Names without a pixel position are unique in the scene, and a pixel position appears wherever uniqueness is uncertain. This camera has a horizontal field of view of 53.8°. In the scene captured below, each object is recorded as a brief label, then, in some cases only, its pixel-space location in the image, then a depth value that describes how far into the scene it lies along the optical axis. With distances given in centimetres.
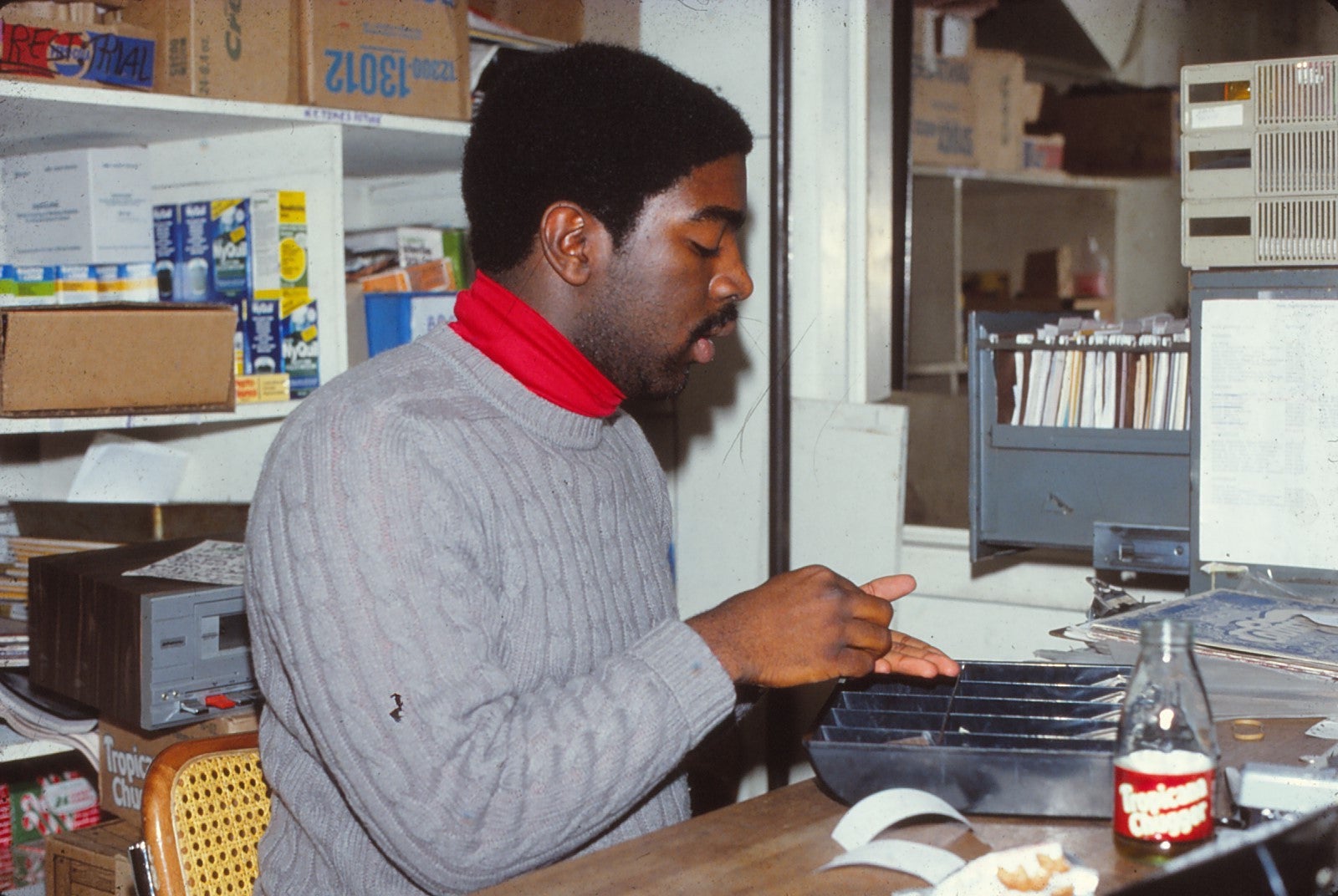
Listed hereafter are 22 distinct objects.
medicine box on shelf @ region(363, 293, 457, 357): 239
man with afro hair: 109
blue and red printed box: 180
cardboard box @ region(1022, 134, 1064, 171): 390
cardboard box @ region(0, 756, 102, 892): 213
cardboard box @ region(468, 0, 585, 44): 250
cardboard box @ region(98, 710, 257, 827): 188
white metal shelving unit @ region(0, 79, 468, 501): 194
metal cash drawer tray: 108
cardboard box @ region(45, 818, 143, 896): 182
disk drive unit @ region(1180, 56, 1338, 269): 169
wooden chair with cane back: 129
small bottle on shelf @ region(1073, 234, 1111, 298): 448
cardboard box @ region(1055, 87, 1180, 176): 429
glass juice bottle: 98
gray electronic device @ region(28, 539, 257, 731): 181
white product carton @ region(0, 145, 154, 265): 224
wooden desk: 100
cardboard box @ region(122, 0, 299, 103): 195
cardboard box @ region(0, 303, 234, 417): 183
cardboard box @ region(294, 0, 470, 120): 211
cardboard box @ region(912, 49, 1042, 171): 316
